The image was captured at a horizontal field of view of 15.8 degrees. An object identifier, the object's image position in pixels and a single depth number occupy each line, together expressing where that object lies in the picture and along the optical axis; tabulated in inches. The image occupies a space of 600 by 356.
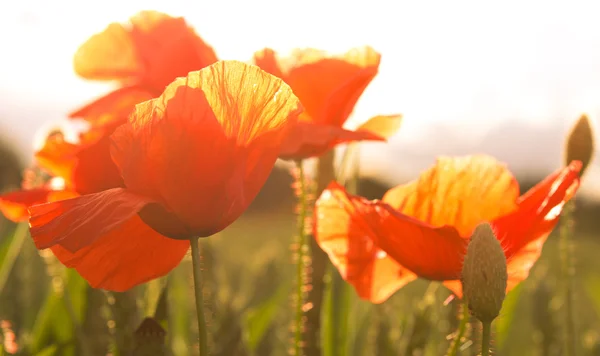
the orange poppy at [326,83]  24.9
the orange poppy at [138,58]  26.4
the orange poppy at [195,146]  22.5
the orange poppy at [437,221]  23.7
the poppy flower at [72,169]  25.0
